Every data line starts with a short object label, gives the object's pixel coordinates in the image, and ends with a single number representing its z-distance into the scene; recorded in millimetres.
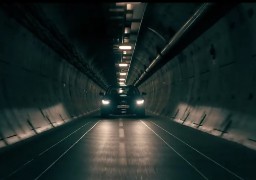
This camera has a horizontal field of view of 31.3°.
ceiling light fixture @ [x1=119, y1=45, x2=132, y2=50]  33638
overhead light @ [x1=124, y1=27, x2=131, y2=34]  26120
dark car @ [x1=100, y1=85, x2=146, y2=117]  30078
